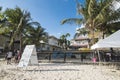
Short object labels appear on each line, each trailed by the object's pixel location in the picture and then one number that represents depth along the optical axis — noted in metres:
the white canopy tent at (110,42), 4.46
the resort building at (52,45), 19.20
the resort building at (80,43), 21.30
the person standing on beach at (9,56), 6.66
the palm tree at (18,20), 10.09
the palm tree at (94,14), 7.55
